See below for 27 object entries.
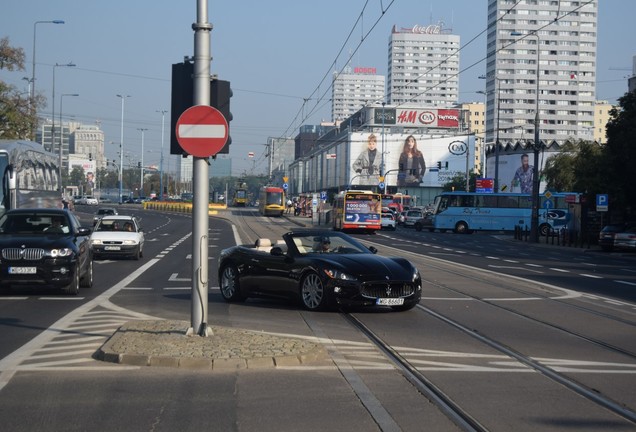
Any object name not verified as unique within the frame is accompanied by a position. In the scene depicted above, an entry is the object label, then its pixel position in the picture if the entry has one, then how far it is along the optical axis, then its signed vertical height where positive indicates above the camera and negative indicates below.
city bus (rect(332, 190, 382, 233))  58.59 -1.00
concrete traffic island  8.90 -1.73
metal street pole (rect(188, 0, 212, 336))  9.86 +0.01
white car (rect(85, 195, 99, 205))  121.90 -1.62
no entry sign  9.71 +0.69
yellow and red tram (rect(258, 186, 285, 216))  92.62 -0.80
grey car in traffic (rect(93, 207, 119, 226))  50.16 -1.29
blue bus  68.94 -0.95
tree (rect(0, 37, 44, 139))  48.78 +4.79
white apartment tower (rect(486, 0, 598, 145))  165.62 +24.27
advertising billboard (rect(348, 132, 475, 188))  128.38 +5.94
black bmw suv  15.69 -1.13
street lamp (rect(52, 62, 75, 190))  64.37 +5.42
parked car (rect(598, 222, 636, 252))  42.75 -1.75
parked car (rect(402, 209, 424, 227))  79.19 -1.86
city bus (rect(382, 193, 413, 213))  90.12 -0.61
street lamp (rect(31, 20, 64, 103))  51.13 +6.96
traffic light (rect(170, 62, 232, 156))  9.99 +1.16
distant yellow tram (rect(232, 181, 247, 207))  130.50 -0.17
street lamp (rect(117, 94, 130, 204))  128.75 -0.63
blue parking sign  44.59 -0.05
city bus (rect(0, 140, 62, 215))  29.86 +0.45
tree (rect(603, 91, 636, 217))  46.94 +2.54
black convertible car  13.54 -1.29
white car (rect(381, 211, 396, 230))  69.12 -1.99
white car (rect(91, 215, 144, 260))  27.00 -1.66
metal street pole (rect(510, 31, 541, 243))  48.67 +0.26
